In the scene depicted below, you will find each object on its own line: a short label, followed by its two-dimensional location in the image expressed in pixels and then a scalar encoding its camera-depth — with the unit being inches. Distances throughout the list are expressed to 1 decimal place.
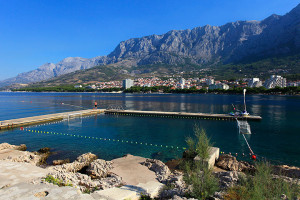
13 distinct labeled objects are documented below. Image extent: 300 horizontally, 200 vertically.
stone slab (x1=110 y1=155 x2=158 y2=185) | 336.8
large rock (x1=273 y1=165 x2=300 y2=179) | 358.0
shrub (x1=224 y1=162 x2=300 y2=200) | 196.4
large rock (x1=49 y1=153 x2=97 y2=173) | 391.6
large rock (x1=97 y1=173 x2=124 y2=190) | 296.9
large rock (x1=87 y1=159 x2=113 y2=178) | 370.8
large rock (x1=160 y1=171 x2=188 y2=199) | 258.5
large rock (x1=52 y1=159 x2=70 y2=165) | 463.1
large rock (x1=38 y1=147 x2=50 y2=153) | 583.9
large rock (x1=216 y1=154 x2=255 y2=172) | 401.4
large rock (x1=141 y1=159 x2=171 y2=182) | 338.0
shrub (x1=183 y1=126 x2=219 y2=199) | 236.3
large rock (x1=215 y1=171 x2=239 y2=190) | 272.5
